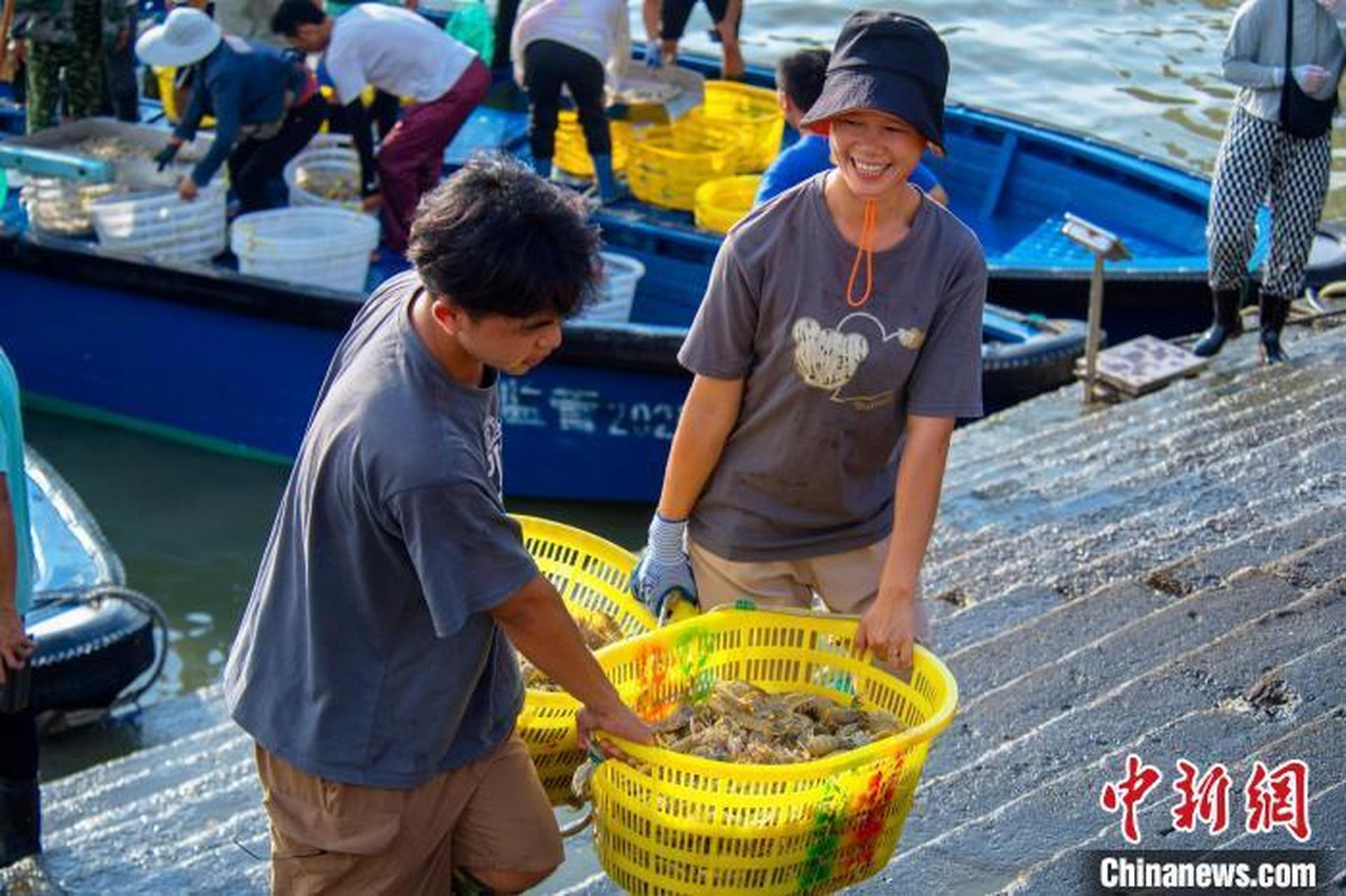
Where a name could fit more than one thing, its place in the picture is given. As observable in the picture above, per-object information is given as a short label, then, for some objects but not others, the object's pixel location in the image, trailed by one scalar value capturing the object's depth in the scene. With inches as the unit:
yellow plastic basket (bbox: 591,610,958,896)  130.0
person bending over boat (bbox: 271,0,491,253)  383.2
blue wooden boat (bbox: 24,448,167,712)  264.4
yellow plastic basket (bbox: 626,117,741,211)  406.9
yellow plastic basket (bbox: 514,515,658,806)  164.2
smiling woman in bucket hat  142.2
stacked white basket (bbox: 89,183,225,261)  366.0
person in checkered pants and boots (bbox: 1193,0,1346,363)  292.0
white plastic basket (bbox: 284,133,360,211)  402.6
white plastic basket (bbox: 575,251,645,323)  352.8
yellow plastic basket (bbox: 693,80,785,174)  419.2
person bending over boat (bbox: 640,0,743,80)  458.3
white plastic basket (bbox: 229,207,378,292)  354.3
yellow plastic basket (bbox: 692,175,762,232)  388.5
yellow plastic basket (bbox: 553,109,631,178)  432.5
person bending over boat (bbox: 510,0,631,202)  393.1
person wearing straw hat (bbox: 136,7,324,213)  368.5
